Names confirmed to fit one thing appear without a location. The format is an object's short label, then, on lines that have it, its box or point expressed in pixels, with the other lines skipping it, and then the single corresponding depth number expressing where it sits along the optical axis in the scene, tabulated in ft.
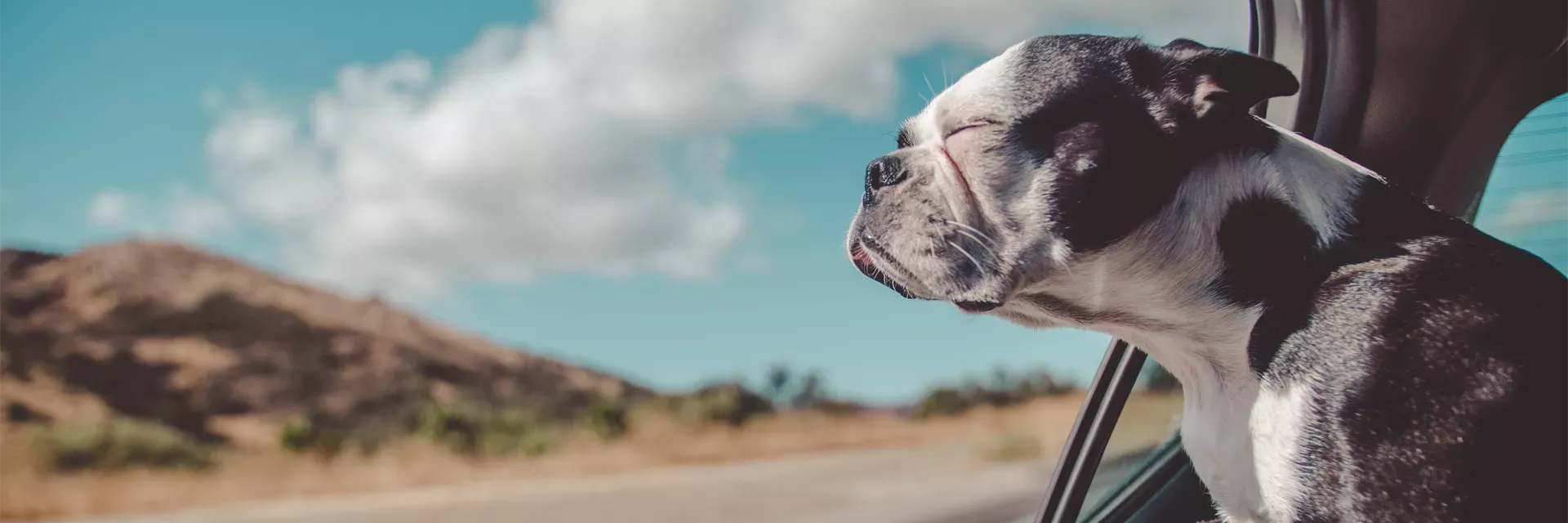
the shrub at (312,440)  47.32
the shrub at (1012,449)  24.90
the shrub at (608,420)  51.70
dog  3.54
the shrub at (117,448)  39.84
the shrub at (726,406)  49.57
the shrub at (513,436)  48.85
